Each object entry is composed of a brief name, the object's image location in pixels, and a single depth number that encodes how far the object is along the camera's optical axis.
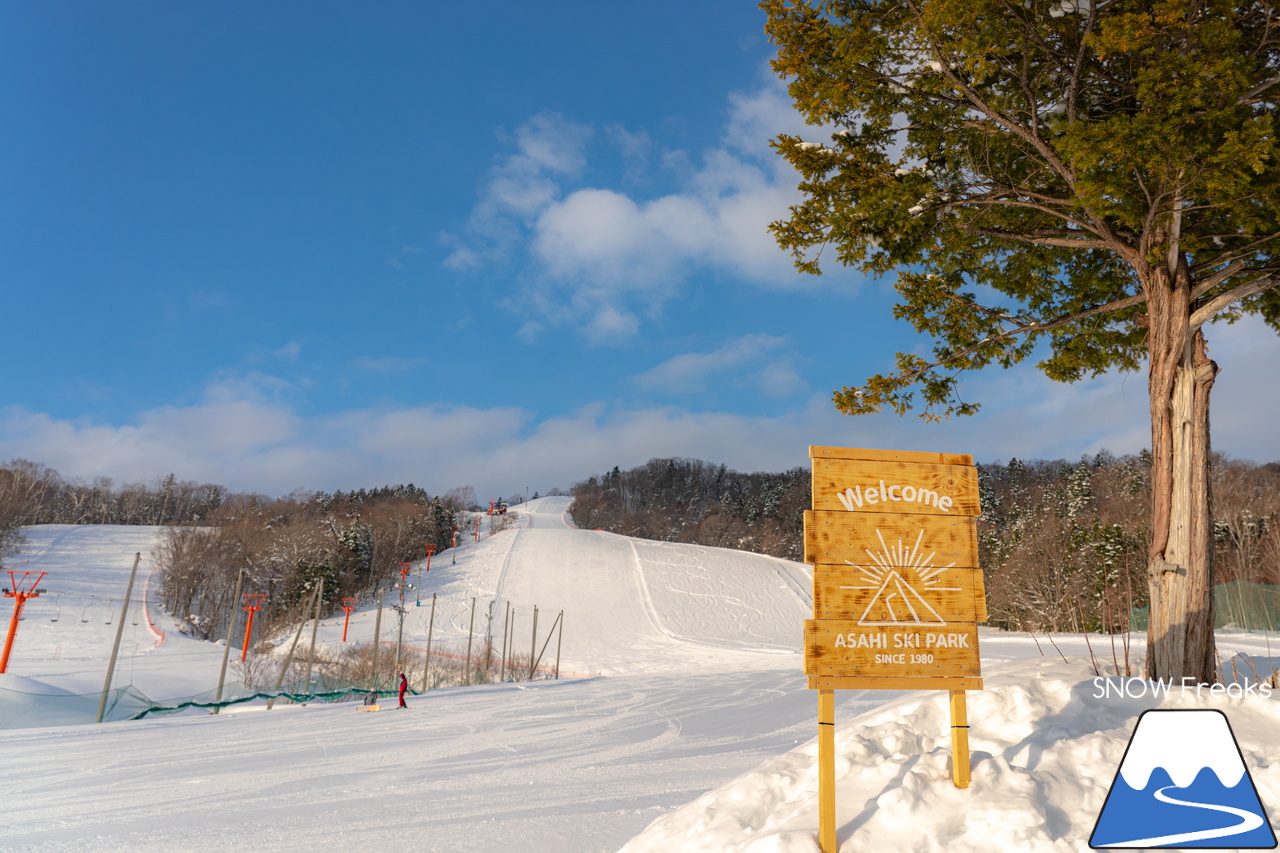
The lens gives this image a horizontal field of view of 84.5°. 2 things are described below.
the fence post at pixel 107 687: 18.86
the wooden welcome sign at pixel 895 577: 4.02
